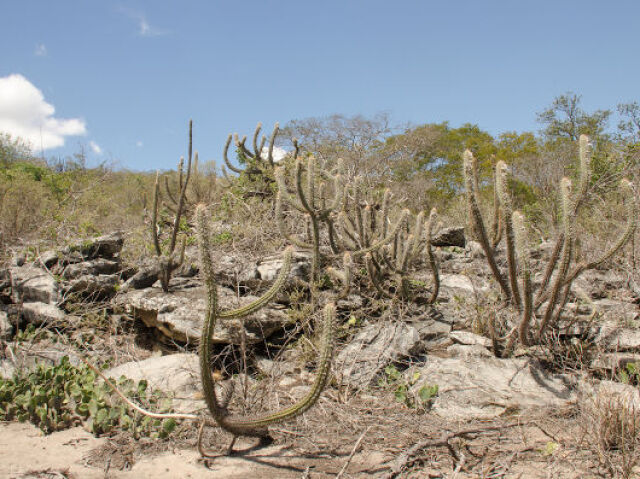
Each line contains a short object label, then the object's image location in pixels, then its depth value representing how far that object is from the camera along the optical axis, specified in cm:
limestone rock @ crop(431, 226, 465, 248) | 745
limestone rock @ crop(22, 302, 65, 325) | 488
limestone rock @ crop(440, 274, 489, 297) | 534
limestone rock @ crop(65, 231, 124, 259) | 597
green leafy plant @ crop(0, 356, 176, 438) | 301
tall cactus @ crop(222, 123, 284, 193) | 877
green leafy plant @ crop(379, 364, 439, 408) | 349
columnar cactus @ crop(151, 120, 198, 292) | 511
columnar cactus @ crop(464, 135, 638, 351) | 346
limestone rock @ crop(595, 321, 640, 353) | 409
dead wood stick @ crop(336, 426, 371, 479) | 236
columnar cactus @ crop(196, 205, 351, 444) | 234
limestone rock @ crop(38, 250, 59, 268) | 586
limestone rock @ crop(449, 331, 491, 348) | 443
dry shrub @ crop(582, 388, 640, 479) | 247
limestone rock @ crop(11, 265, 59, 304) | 516
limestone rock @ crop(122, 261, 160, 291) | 550
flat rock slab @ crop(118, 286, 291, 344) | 422
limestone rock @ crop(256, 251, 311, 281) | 502
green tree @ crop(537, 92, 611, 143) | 2133
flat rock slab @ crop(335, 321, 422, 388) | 388
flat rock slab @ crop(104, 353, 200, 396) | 356
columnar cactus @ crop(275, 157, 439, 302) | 470
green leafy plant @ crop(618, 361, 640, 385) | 345
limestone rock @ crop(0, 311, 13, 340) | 456
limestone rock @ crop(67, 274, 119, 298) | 525
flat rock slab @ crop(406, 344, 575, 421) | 342
